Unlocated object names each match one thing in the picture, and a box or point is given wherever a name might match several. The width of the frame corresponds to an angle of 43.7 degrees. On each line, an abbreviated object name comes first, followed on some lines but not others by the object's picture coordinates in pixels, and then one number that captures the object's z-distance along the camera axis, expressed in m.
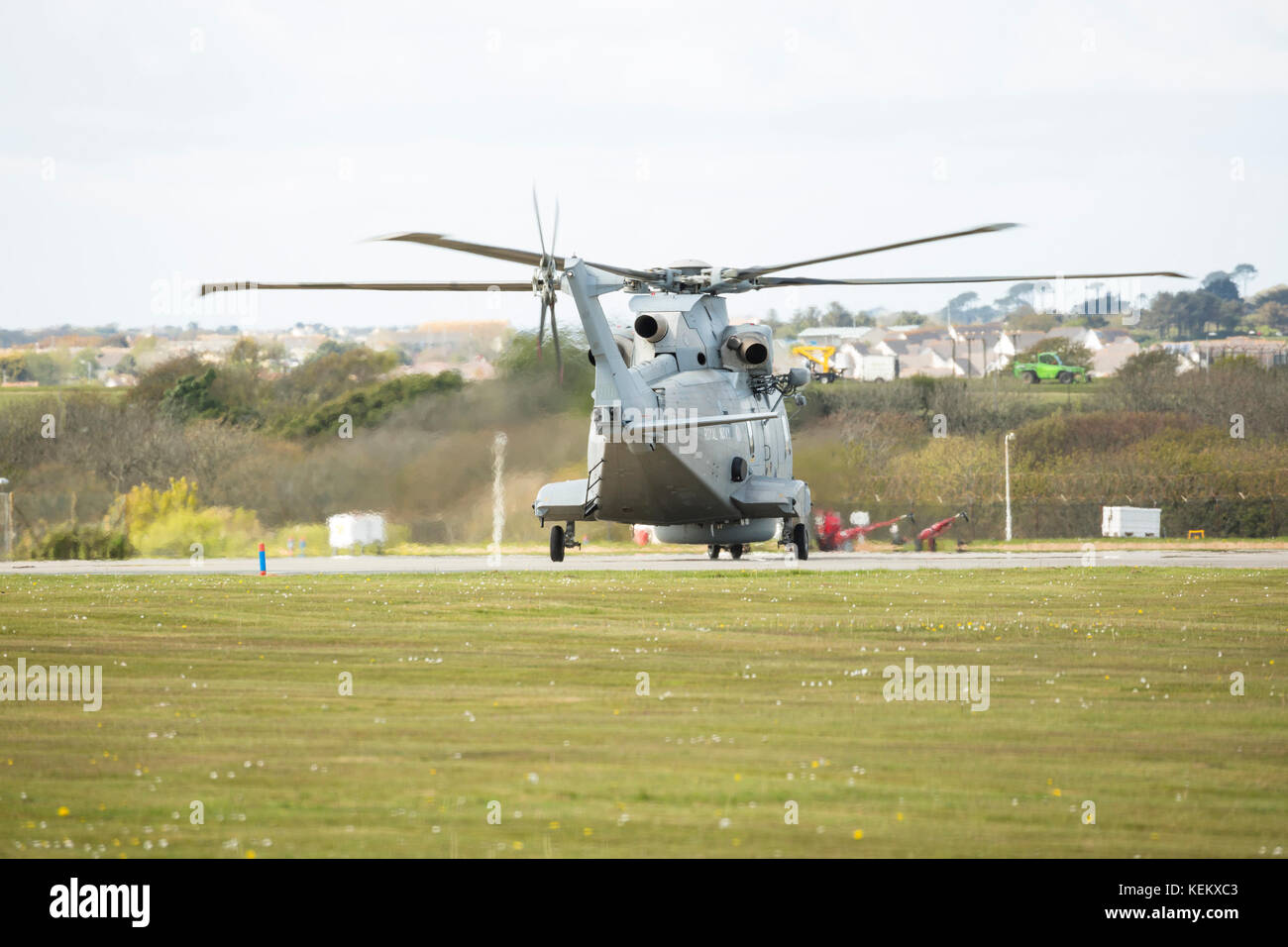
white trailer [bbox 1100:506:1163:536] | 66.19
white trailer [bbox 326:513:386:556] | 50.03
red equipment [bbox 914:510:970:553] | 57.16
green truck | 121.75
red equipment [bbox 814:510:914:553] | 59.12
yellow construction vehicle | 101.34
